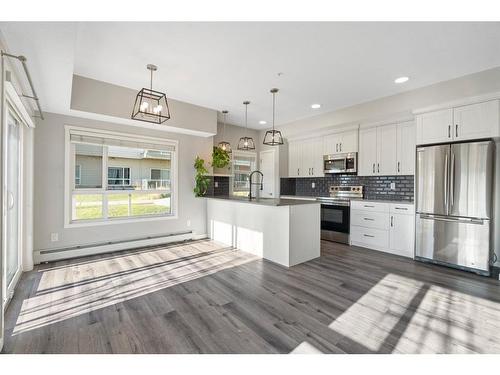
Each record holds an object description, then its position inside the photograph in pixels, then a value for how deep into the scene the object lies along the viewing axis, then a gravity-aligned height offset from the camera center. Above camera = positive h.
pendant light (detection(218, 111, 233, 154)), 4.88 +0.81
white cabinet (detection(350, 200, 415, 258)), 3.97 -0.68
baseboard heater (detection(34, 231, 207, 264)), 3.60 -1.06
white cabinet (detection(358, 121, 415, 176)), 4.20 +0.71
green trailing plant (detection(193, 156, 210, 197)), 5.07 +0.15
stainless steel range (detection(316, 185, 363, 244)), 4.80 -0.55
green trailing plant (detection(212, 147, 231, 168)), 5.23 +0.61
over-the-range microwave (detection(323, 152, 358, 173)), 4.97 +0.53
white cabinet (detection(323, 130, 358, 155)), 4.96 +0.98
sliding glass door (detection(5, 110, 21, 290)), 2.65 -0.29
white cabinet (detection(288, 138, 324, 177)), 5.62 +0.72
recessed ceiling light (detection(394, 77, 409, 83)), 3.53 +1.62
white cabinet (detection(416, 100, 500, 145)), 3.18 +0.94
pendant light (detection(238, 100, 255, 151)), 4.40 +0.79
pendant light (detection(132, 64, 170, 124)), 2.77 +1.28
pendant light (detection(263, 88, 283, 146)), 4.01 +0.89
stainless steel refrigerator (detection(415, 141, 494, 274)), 3.19 -0.21
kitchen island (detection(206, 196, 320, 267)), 3.50 -0.68
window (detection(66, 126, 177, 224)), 3.96 +0.14
